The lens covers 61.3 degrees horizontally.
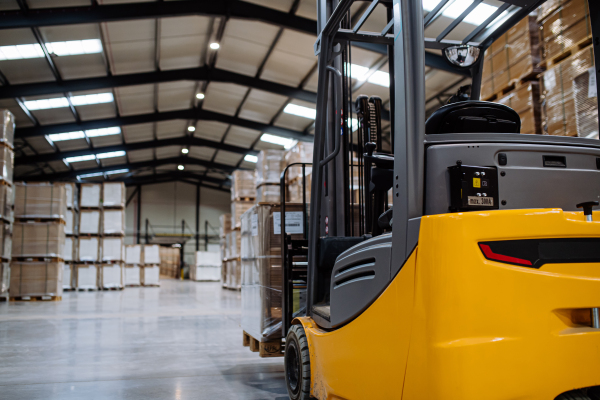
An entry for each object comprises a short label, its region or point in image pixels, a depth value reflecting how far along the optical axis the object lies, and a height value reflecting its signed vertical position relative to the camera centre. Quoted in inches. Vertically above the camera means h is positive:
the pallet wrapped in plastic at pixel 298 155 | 348.8 +67.2
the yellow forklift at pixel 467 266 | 49.7 -2.0
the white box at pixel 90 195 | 530.3 +59.3
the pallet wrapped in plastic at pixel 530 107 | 179.3 +49.9
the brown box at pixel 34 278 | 380.8 -19.8
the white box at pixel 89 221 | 532.4 +32.0
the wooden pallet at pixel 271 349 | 125.0 -24.4
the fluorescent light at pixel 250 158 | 774.5 +143.2
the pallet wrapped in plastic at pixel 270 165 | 395.5 +66.0
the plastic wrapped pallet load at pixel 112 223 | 544.7 +30.3
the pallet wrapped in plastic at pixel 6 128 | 337.8 +83.9
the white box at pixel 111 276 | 549.3 -26.8
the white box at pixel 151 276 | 670.5 -33.2
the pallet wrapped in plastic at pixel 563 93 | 157.5 +50.0
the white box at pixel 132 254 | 664.4 -4.0
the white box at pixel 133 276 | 653.9 -32.2
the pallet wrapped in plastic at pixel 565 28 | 160.1 +71.6
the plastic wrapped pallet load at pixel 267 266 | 125.2 -4.4
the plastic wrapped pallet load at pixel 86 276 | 534.0 -26.0
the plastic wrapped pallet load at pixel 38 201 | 387.9 +39.3
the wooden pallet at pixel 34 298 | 381.7 -34.9
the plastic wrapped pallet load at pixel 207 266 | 815.1 -26.2
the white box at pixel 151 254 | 682.8 -4.3
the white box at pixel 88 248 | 533.4 +3.6
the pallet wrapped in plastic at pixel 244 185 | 502.3 +64.3
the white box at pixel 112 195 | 542.0 +60.0
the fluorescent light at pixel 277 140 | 657.2 +144.6
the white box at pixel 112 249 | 546.3 +2.4
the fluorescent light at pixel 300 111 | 537.3 +149.0
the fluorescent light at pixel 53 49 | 376.5 +152.8
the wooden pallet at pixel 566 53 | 159.0 +63.4
